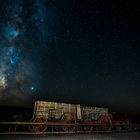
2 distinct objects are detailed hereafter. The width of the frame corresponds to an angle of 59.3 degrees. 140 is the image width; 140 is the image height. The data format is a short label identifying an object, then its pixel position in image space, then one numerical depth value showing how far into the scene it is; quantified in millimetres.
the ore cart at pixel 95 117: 16835
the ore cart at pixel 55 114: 14728
